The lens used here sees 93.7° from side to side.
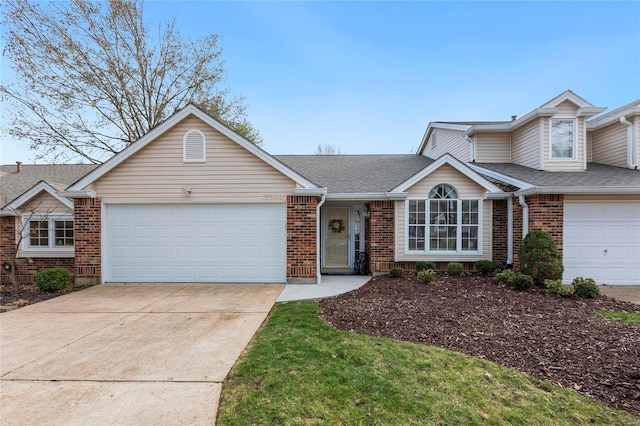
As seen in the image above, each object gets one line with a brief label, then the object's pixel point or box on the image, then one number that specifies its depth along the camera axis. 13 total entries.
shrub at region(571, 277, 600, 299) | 7.03
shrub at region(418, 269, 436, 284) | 8.35
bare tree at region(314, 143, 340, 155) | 33.12
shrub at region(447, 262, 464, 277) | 9.08
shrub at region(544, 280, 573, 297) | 7.17
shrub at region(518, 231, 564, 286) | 7.84
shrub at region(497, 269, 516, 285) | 7.88
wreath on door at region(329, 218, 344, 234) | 10.82
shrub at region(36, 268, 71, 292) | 8.09
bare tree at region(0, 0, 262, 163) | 12.30
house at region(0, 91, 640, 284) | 8.60
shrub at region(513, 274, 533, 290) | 7.57
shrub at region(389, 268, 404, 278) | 9.05
